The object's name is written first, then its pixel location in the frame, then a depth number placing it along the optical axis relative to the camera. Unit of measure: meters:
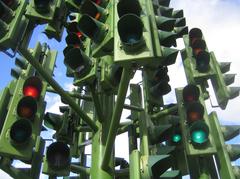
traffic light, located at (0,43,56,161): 5.03
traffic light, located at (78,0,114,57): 4.62
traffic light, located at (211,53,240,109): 6.25
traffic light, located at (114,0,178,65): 3.79
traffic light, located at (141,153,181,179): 4.46
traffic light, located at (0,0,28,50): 4.46
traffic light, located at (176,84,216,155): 5.22
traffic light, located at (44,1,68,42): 5.46
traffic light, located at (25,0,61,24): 4.80
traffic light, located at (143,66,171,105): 7.06
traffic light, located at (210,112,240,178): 5.44
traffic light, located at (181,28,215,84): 6.28
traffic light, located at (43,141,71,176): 5.66
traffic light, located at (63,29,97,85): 5.64
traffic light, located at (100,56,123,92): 5.70
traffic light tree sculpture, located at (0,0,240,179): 4.44
